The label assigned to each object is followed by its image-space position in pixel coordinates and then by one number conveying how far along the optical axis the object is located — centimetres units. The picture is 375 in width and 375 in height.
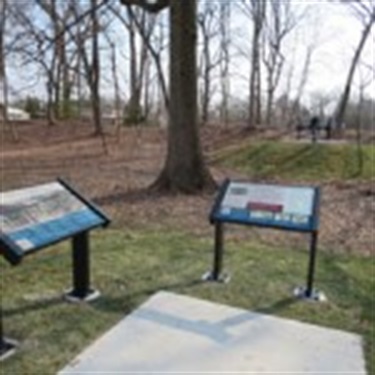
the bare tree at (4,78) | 2147
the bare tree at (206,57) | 3066
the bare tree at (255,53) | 2562
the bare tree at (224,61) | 3278
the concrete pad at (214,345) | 361
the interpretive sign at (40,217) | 375
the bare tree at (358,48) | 2372
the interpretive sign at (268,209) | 474
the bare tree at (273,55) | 3275
